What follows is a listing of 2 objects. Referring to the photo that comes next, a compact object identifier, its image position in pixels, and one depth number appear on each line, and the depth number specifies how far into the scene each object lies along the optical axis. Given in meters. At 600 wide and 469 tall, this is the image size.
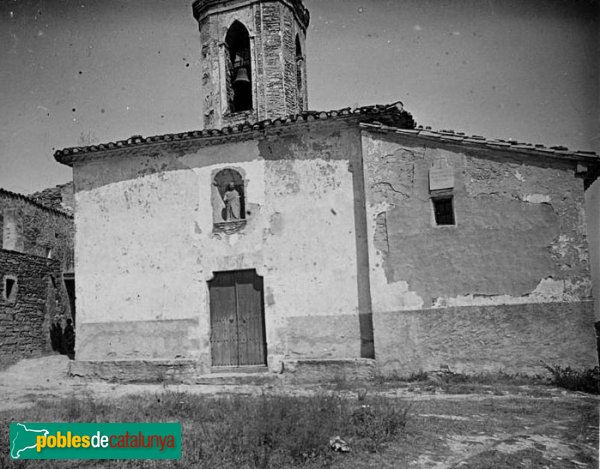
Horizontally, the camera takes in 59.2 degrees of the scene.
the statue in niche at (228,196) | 11.29
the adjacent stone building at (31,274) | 14.06
